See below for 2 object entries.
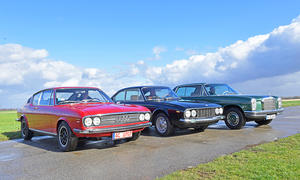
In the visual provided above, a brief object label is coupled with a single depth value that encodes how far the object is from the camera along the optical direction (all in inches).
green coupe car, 376.5
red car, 234.8
